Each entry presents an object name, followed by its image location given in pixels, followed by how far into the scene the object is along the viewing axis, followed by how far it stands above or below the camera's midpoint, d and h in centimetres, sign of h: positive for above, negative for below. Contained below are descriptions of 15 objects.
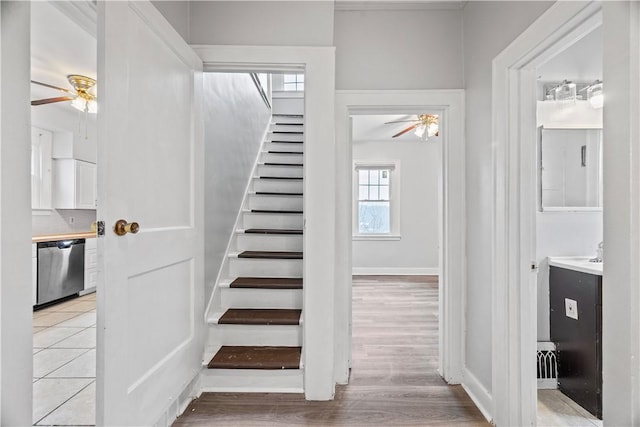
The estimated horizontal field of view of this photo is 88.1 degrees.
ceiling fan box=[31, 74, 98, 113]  276 +106
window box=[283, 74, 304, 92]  572 +230
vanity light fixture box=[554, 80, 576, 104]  232 +88
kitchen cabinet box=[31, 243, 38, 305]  372 -63
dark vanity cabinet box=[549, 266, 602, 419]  191 -73
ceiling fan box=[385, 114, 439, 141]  396 +110
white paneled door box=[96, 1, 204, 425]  117 +1
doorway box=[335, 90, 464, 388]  219 +7
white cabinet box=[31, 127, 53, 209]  448 +65
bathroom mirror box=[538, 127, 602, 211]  235 +33
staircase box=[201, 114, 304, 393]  206 -66
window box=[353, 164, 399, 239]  620 +26
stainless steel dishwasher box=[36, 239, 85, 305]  383 -68
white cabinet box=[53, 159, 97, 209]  482 +46
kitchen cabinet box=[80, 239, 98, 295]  461 -74
